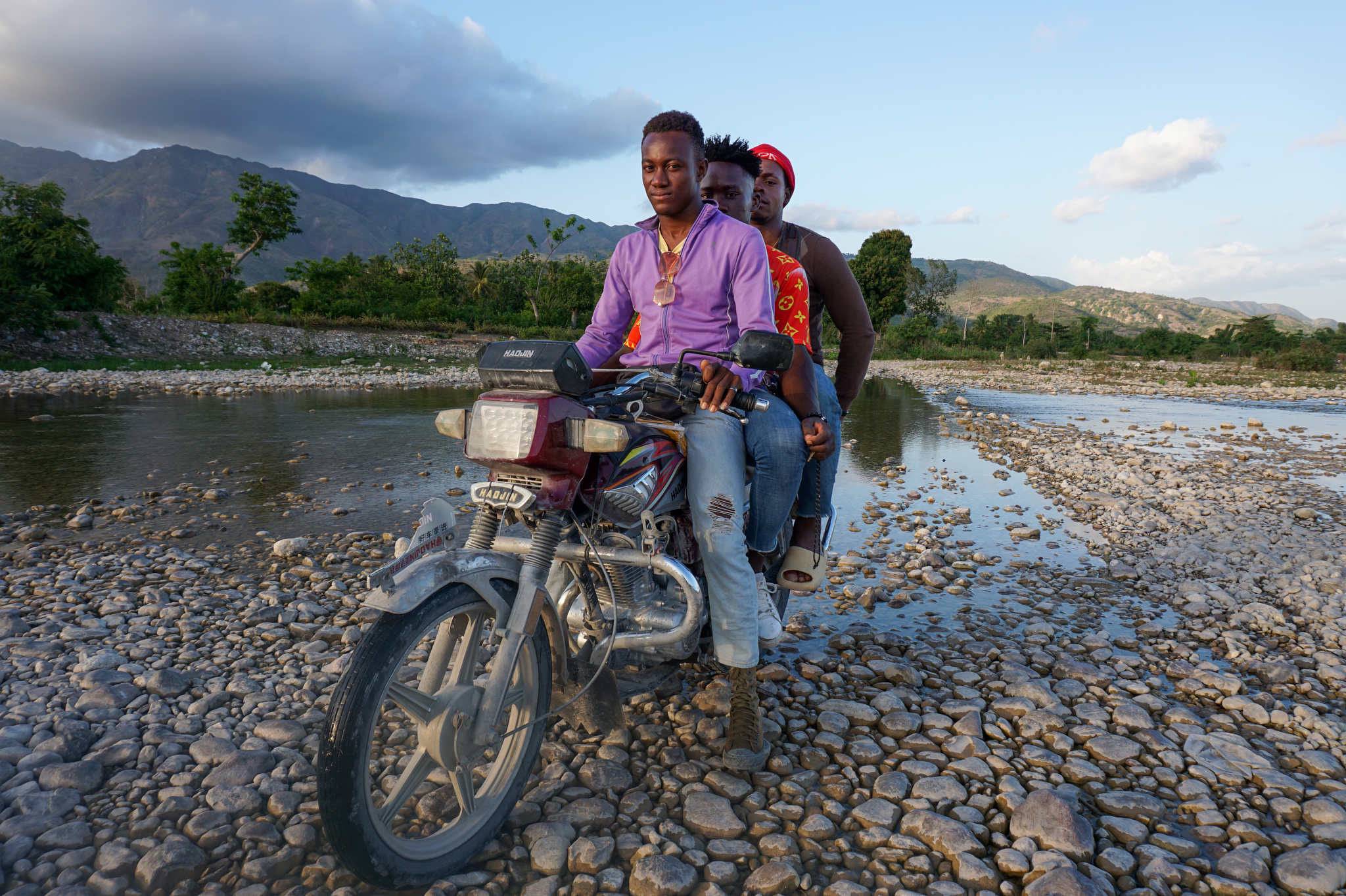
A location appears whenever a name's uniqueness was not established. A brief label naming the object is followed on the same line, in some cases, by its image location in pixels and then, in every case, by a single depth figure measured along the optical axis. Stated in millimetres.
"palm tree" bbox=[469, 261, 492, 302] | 68438
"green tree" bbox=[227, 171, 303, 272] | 51000
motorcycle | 2000
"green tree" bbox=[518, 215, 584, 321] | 64769
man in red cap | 4191
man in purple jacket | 2773
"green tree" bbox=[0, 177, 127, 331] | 27359
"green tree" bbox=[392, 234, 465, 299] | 64688
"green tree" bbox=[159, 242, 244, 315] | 45406
